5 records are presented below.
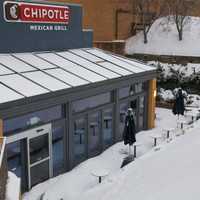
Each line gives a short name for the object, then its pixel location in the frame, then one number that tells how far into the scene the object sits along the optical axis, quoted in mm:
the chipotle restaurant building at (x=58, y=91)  11328
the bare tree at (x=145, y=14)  33156
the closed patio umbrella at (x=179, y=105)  17797
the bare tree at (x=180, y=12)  31903
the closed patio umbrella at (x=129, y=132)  14148
